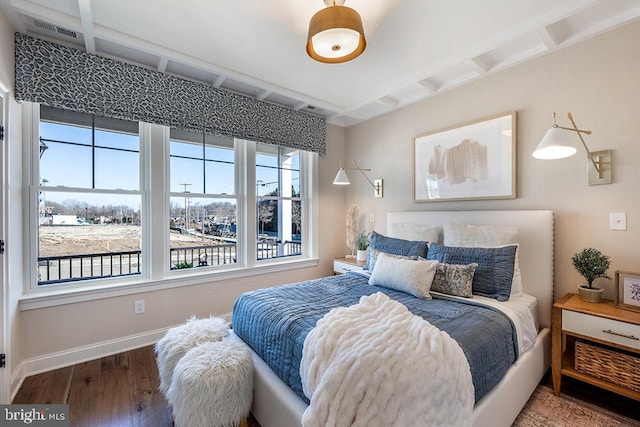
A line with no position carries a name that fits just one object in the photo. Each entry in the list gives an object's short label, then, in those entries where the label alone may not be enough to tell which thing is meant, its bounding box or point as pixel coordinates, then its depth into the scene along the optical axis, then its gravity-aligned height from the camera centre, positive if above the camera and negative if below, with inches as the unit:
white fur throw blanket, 41.8 -26.4
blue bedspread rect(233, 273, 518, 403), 56.0 -25.7
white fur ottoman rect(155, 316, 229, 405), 66.1 -31.7
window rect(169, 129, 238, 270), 115.3 +5.5
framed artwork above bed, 98.6 +20.0
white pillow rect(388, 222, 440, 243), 111.8 -8.4
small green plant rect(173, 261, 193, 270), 115.8 -21.7
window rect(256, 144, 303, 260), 139.0 +5.7
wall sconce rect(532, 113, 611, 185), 70.2 +15.9
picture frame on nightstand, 69.9 -20.4
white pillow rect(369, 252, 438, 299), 82.1 -19.5
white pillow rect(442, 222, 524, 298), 85.8 -8.8
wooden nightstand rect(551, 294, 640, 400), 64.9 -30.1
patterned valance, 81.9 +42.4
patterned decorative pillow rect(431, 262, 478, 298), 81.0 -20.1
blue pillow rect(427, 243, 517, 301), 80.5 -16.9
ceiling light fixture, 59.4 +41.2
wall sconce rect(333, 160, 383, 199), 132.7 +15.7
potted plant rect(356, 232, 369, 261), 139.7 -17.6
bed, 56.2 -27.2
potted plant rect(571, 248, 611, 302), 75.1 -15.7
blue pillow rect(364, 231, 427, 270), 101.0 -13.4
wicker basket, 66.0 -38.4
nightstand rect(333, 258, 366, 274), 134.0 -26.0
